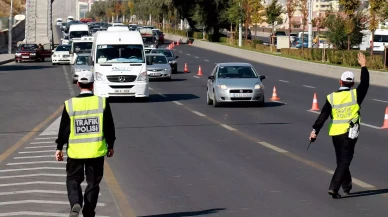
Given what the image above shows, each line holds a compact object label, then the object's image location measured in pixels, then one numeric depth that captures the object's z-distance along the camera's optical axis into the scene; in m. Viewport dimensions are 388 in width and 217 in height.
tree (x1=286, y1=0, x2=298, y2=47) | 73.02
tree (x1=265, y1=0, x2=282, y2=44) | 86.38
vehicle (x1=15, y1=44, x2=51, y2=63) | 69.44
